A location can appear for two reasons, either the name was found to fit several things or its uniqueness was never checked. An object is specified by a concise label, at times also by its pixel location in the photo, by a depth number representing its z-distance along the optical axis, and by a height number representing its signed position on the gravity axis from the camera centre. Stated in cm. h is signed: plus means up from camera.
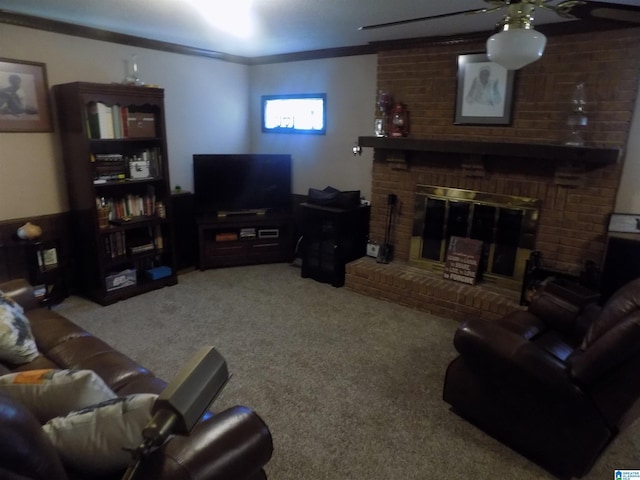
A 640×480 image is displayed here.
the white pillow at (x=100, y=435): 111 -78
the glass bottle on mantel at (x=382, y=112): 396 +29
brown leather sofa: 87 -89
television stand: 456 -110
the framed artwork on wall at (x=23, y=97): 318 +29
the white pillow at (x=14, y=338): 190 -93
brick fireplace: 300 -8
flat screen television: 452 -47
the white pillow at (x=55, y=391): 124 -76
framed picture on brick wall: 340 +44
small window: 468 +32
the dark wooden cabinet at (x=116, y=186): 342 -45
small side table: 334 -112
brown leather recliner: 170 -107
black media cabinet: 409 -97
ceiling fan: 156 +41
